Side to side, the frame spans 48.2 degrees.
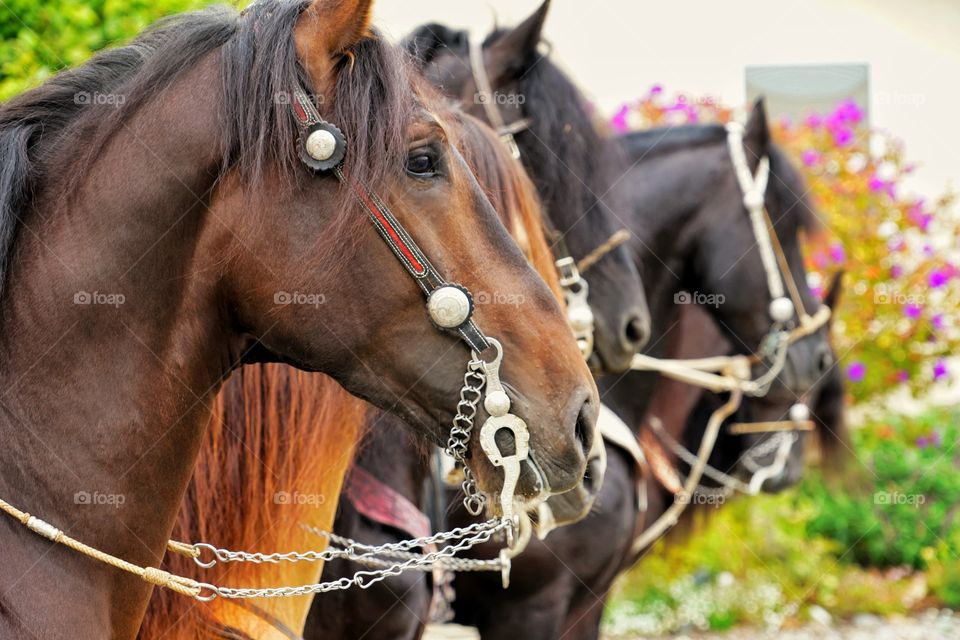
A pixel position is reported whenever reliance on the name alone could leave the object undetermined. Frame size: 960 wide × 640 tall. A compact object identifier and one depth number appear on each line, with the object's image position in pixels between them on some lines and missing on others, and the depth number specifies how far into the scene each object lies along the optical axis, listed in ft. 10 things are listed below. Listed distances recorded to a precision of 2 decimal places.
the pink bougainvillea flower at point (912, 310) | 24.12
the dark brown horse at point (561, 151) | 11.47
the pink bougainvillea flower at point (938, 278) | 24.09
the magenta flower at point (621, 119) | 23.54
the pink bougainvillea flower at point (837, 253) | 23.36
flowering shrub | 24.26
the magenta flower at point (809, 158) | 24.50
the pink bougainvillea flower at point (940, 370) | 24.39
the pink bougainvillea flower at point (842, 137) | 24.71
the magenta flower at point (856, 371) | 23.98
